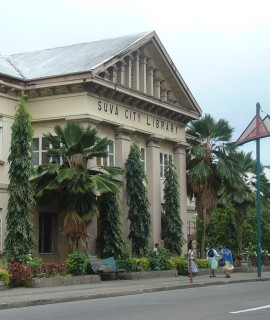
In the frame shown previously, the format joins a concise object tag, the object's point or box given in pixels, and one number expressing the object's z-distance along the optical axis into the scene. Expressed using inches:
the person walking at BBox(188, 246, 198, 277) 1028.1
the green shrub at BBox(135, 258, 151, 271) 1115.3
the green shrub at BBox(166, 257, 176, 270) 1187.0
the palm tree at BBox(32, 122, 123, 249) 1009.5
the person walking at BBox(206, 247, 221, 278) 1243.8
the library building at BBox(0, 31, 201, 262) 1122.0
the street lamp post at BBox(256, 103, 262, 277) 1205.5
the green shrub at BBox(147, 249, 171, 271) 1150.3
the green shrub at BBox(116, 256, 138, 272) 1087.6
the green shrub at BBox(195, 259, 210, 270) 1337.6
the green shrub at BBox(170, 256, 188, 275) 1216.8
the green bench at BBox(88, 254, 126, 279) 1015.6
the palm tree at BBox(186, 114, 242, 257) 1438.2
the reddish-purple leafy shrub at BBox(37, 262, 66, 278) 905.5
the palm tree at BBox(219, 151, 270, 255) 1519.4
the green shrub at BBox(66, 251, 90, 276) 975.0
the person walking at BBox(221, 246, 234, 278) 1203.2
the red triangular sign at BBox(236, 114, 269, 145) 1224.2
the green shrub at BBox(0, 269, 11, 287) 834.8
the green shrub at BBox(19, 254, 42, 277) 896.3
